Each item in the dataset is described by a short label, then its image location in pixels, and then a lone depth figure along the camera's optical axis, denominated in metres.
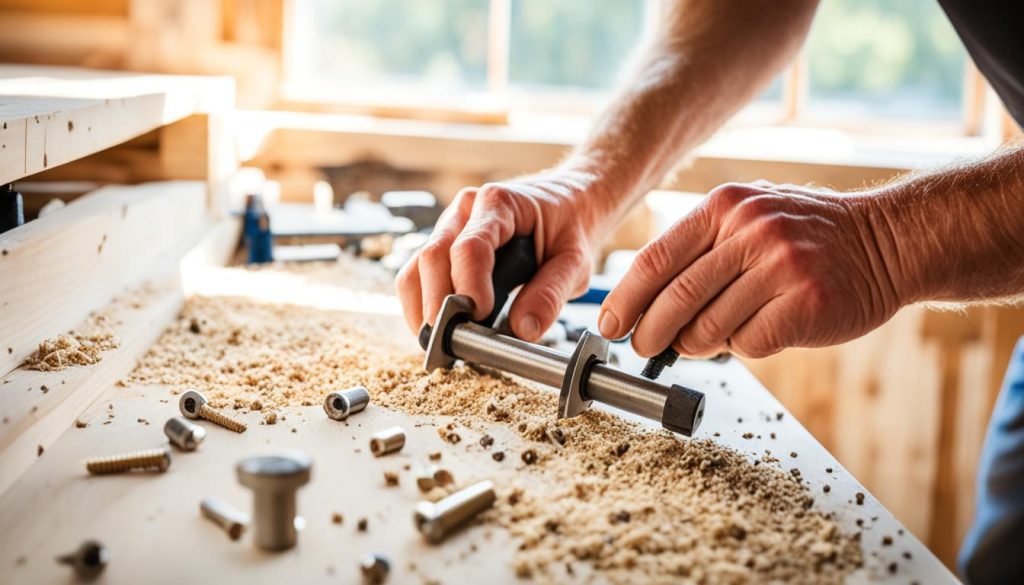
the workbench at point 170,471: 0.77
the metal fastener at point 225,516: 0.80
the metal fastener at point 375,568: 0.74
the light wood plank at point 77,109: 1.03
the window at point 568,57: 3.18
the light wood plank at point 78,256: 1.07
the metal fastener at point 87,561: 0.73
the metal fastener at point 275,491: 0.76
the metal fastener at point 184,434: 0.97
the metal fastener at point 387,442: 0.99
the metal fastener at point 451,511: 0.81
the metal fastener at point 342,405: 1.09
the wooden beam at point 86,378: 0.91
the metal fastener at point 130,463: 0.90
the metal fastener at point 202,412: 1.04
